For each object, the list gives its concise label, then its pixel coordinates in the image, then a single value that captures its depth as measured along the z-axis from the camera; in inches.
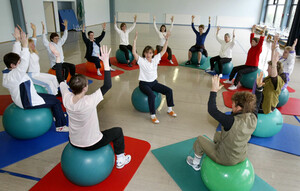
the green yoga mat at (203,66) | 260.5
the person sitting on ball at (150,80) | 138.3
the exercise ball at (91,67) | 227.1
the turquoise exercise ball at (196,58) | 262.8
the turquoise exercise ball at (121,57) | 259.1
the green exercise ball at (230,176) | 78.6
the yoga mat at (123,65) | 251.4
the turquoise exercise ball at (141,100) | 144.5
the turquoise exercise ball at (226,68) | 229.5
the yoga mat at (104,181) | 87.9
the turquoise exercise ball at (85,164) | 81.2
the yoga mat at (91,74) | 219.4
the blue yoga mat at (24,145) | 104.0
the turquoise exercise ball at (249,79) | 190.1
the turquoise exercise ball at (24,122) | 110.7
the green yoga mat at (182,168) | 90.9
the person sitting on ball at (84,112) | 74.0
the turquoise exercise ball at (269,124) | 119.6
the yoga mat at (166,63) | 271.0
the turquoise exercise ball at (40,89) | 140.1
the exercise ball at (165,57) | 278.1
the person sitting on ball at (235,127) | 73.6
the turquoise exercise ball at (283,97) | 155.6
